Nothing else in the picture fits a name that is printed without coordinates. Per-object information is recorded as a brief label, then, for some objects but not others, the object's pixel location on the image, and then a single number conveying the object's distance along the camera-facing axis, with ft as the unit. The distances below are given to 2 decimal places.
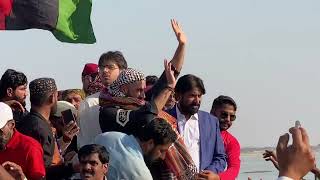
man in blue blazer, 22.70
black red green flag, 24.41
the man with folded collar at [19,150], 18.37
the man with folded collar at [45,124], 19.94
